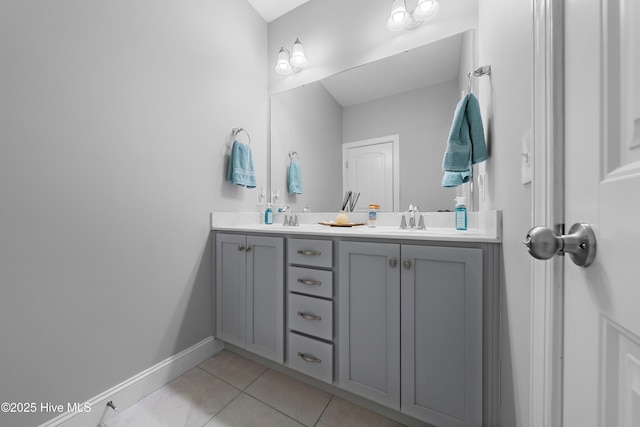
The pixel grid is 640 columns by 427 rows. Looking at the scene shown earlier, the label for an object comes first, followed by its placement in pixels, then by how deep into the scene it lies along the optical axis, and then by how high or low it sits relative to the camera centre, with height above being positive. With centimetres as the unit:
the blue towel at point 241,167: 176 +33
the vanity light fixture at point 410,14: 142 +119
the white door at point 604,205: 28 +1
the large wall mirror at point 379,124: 148 +62
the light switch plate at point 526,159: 56 +13
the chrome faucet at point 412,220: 145 -5
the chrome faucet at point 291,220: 192 -6
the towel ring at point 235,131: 183 +61
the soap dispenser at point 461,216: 126 -2
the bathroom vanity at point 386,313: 92 -45
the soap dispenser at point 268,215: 199 -2
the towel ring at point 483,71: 105 +61
